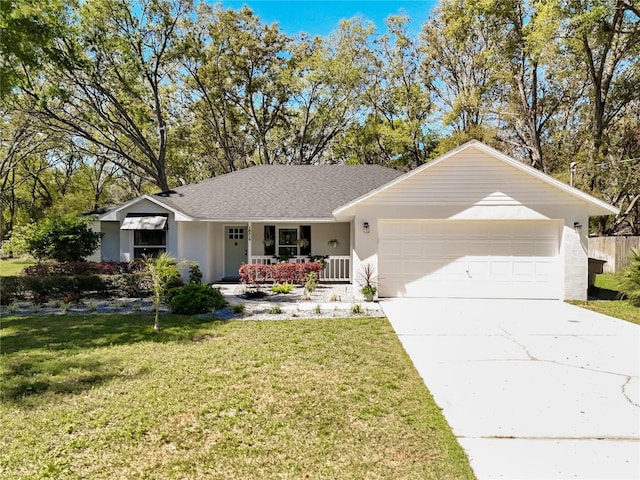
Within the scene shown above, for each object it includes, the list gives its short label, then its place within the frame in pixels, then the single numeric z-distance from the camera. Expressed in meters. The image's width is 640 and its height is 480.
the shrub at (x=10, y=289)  9.88
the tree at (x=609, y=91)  16.73
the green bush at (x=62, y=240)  13.39
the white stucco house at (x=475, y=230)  10.78
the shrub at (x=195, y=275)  13.06
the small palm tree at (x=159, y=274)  7.48
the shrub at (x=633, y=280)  9.91
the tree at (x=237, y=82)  24.92
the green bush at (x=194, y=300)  9.07
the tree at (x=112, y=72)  19.33
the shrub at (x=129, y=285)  10.90
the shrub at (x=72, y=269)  11.83
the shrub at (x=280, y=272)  12.87
